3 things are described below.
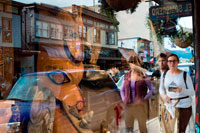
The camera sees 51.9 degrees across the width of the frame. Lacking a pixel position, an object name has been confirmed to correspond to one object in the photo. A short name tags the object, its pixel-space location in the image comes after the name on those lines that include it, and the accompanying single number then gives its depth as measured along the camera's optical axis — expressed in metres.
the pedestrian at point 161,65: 2.50
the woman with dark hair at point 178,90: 2.36
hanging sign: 2.45
